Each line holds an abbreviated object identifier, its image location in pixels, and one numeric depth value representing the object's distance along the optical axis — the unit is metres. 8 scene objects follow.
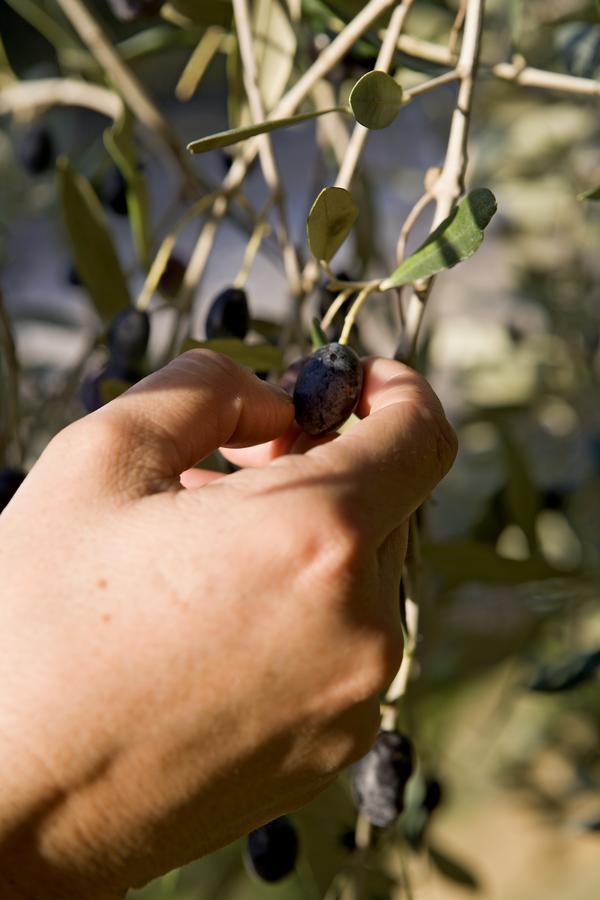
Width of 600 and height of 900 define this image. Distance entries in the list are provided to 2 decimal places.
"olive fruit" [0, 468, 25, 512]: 0.56
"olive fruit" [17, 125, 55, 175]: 0.78
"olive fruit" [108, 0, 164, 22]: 0.60
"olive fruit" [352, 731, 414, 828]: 0.53
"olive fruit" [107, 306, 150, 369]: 0.56
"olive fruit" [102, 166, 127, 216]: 0.68
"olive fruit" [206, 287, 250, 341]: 0.56
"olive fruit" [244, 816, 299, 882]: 0.58
